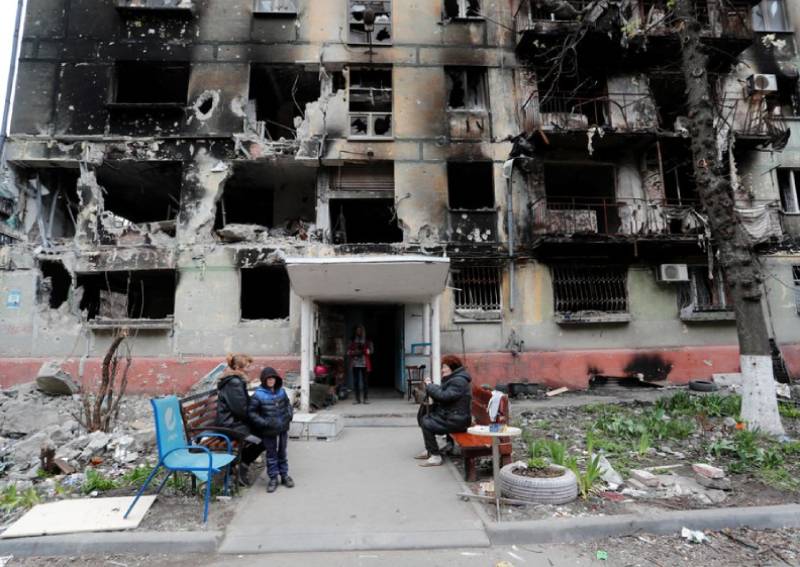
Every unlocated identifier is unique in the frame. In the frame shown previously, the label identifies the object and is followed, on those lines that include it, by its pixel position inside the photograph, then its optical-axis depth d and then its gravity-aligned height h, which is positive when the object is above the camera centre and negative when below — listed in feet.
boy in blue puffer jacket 16.44 -2.59
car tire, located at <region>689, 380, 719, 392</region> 38.26 -3.84
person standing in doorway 35.50 -0.97
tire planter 14.85 -4.83
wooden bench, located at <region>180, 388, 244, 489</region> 16.01 -2.72
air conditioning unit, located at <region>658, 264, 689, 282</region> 44.34 +6.83
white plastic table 14.74 -3.05
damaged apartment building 42.27 +18.01
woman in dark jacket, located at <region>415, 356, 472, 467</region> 18.69 -2.37
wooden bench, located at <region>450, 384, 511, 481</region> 17.42 -3.98
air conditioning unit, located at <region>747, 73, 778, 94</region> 47.21 +27.06
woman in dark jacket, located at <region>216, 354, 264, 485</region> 16.22 -1.90
